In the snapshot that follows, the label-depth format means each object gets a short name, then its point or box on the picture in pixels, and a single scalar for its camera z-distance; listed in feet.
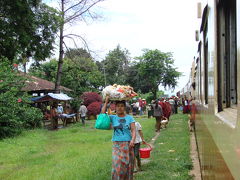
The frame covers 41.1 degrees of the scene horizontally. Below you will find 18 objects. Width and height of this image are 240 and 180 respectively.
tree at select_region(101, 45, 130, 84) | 151.43
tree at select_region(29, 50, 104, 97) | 74.99
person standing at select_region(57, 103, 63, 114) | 62.45
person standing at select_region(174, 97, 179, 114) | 86.55
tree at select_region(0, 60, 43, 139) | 43.01
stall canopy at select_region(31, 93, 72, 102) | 58.49
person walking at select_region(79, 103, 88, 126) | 62.46
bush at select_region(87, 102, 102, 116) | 81.00
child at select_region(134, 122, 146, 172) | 20.54
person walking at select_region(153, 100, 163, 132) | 44.93
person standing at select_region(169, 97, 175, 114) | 82.02
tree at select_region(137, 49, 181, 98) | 124.67
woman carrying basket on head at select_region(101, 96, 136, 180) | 14.56
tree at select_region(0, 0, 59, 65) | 44.34
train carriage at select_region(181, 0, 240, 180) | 6.01
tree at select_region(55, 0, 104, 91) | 68.58
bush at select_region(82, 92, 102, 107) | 84.28
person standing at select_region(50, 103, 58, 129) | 55.78
